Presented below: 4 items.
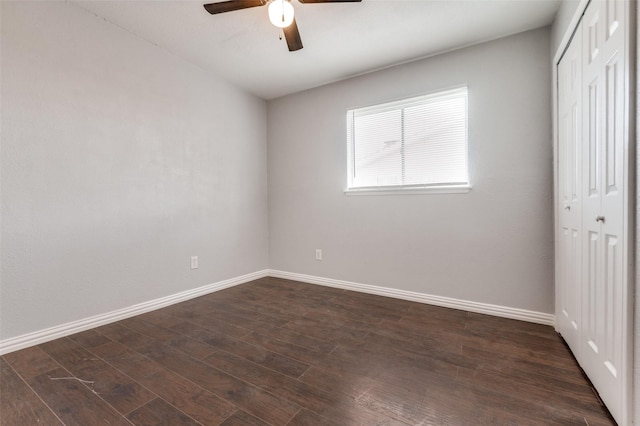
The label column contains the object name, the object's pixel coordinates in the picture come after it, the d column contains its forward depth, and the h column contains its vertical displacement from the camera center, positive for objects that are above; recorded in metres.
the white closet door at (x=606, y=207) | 1.10 -0.02
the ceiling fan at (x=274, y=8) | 1.63 +1.25
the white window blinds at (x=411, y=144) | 2.54 +0.65
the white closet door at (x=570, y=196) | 1.58 +0.05
